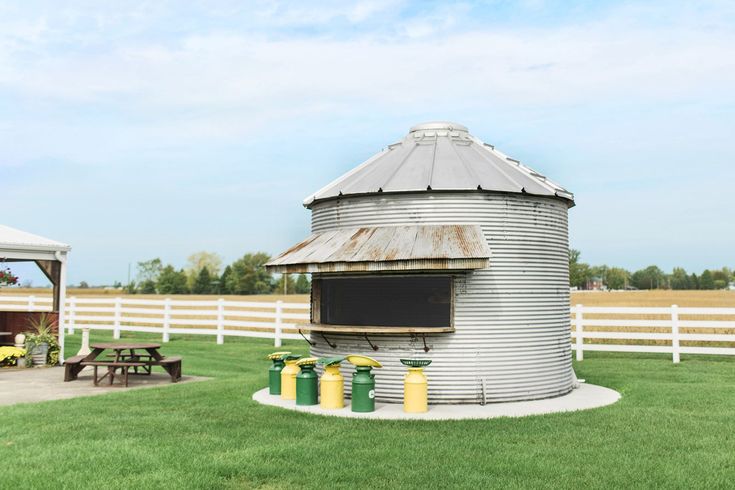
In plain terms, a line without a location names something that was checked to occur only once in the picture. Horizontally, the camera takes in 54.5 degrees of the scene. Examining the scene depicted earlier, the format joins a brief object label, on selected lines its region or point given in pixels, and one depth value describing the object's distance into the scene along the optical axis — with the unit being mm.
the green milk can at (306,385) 10195
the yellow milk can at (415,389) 9617
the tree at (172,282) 107688
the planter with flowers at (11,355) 16000
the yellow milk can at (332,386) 9969
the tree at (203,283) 107688
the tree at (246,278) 104375
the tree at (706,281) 165750
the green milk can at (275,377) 11141
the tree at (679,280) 172550
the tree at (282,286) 119650
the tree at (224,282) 109000
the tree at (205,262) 116781
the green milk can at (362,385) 9625
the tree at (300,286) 117369
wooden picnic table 12984
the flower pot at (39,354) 16188
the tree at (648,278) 179750
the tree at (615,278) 164588
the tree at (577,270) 86688
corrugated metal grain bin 10328
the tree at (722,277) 167625
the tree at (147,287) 120662
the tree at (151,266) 126250
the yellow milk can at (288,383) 10789
